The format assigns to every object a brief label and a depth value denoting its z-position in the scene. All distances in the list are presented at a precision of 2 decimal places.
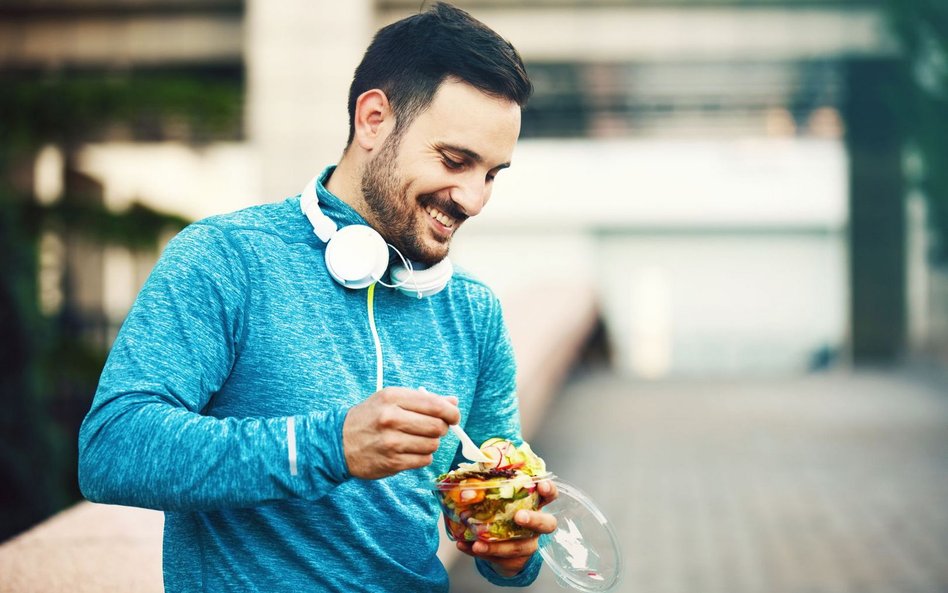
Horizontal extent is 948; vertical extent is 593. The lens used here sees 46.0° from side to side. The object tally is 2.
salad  1.88
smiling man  1.58
